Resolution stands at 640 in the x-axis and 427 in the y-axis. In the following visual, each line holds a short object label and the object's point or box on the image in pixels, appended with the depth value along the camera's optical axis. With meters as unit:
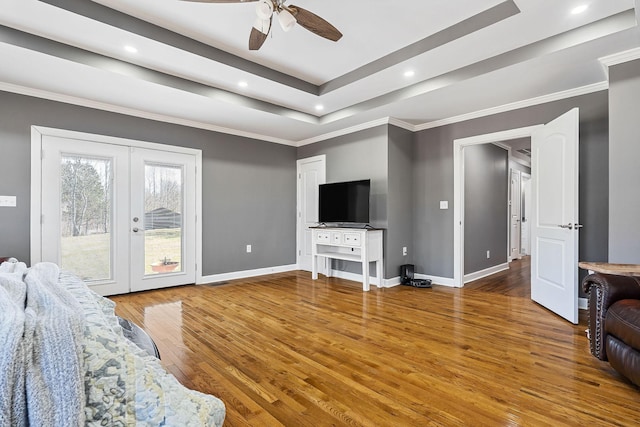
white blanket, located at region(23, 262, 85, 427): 0.69
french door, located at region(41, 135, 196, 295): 3.70
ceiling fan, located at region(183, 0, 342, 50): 2.06
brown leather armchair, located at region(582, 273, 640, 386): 1.82
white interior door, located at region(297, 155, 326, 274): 5.71
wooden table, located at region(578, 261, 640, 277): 2.12
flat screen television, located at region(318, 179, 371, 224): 4.59
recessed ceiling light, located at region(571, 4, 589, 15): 2.31
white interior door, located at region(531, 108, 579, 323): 3.02
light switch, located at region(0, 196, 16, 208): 3.37
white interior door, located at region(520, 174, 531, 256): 8.15
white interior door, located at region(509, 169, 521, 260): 7.32
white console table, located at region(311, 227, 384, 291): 4.35
